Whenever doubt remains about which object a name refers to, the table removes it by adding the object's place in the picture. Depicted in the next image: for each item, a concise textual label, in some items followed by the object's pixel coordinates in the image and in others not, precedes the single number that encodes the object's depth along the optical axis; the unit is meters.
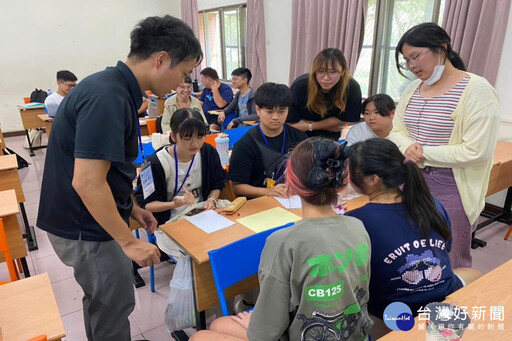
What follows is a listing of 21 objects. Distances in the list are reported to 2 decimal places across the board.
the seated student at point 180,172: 1.97
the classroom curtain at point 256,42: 5.50
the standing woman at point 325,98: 2.34
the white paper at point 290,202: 1.93
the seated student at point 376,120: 2.41
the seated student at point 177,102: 3.76
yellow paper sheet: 1.71
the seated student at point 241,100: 4.30
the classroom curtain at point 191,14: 7.41
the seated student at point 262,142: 2.08
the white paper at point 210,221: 1.71
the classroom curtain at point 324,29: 4.04
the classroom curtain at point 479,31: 2.95
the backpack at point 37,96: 6.34
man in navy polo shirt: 1.02
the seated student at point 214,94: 4.73
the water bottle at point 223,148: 2.88
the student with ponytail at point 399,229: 1.14
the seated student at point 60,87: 4.90
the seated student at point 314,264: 0.93
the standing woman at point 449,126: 1.56
